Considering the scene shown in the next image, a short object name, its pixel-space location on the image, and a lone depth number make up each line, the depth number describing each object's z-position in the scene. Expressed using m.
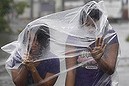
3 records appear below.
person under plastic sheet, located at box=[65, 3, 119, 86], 6.26
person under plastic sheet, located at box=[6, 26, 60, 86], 6.22
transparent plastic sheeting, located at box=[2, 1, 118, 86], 6.35
